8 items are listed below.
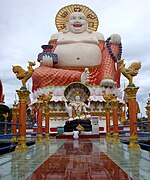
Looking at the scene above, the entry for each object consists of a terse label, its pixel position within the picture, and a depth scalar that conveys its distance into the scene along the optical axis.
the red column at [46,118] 11.51
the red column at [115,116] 8.61
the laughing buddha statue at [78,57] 17.78
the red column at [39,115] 9.66
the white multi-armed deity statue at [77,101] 14.83
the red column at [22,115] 6.25
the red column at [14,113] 10.81
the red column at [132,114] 6.02
